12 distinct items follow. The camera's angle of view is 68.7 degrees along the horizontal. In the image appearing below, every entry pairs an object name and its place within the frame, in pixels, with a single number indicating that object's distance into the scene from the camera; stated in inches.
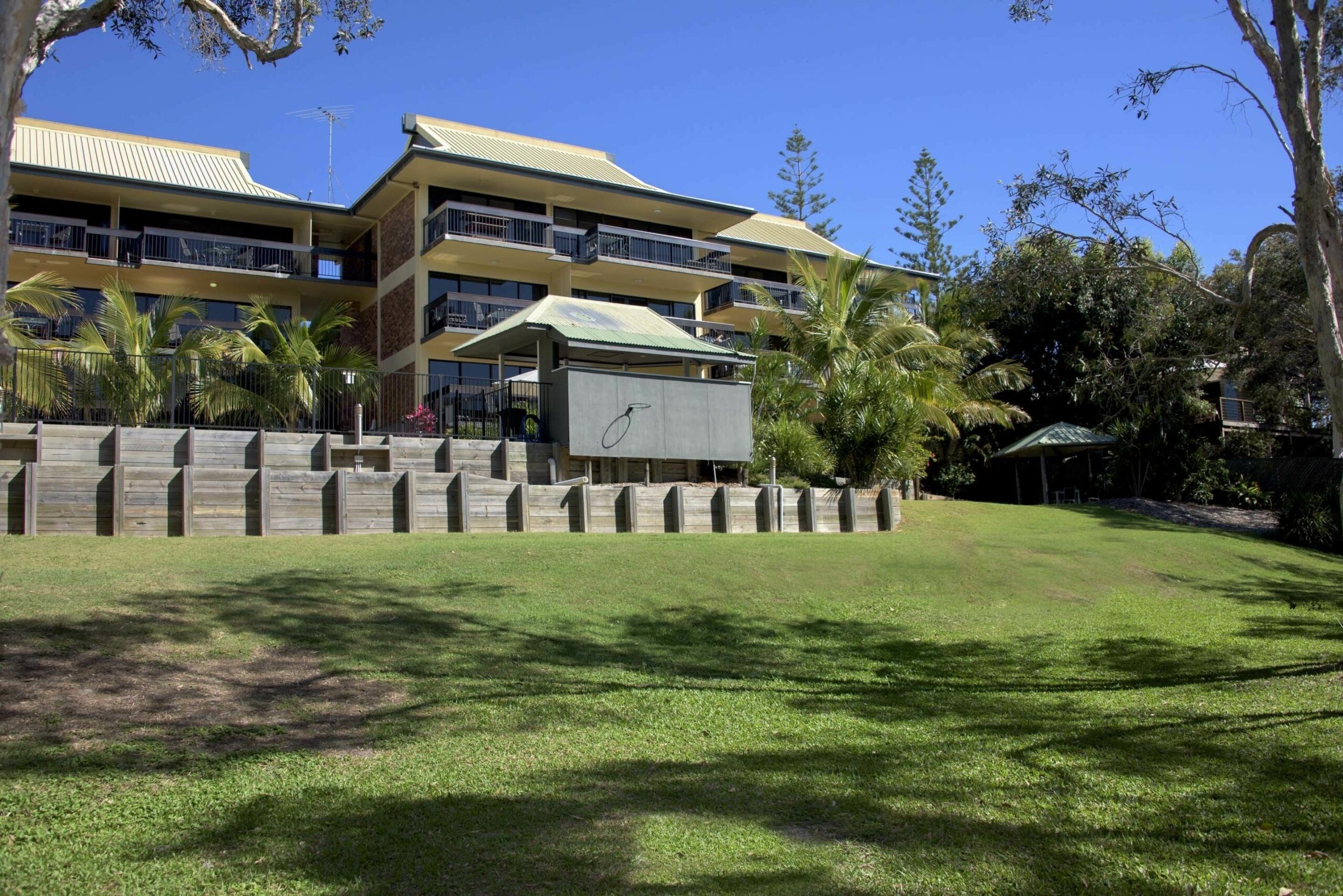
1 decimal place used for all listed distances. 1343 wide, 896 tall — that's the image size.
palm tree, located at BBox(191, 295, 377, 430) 692.1
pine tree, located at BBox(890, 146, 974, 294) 1921.1
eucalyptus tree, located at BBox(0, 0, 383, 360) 202.1
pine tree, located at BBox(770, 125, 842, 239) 2156.7
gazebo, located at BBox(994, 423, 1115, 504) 1149.7
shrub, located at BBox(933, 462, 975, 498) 1209.4
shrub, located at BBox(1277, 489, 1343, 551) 789.2
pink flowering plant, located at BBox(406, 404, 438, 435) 783.7
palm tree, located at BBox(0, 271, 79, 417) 618.2
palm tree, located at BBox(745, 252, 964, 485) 816.3
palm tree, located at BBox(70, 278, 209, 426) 660.7
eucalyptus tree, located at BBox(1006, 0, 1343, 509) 365.1
